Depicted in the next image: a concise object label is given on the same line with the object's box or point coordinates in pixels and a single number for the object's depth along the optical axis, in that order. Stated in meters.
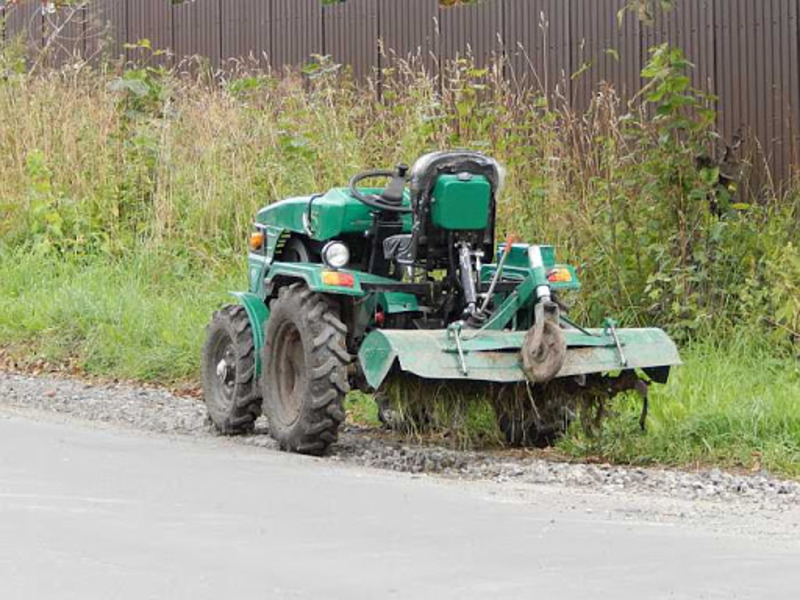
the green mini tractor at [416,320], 17.60
